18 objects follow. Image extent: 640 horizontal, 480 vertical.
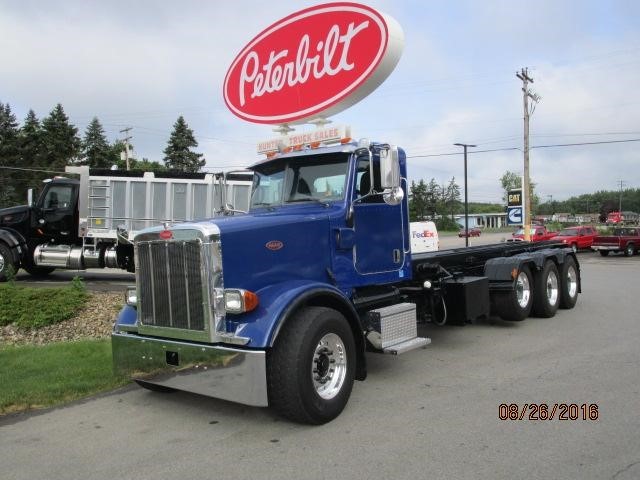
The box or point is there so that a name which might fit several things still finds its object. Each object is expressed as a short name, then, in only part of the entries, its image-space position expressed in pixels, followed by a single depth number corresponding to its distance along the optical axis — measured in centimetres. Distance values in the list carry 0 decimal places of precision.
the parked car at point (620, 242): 3134
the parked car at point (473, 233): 7381
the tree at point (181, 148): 6462
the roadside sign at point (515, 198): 3288
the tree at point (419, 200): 9704
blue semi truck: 452
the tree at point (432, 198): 10081
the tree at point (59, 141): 6288
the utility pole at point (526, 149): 3241
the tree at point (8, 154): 5606
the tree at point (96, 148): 6562
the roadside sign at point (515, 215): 3259
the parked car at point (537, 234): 3729
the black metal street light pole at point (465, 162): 4478
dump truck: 1555
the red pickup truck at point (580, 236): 3484
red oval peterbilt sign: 713
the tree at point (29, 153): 5997
